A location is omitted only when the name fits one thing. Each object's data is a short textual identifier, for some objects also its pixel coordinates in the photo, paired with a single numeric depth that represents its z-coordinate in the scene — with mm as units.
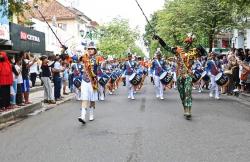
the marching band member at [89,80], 7643
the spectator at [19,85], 9791
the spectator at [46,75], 11075
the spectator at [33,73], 16361
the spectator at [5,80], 8606
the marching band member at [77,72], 12189
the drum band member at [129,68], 13252
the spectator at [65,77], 14063
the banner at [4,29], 16536
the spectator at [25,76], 10116
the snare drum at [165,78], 12365
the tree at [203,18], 19856
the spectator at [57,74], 11935
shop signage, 19515
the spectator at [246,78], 12627
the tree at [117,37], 51213
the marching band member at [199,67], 14468
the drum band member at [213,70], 12486
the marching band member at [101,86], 12526
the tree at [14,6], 8993
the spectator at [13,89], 9461
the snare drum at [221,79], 12186
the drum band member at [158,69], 12655
